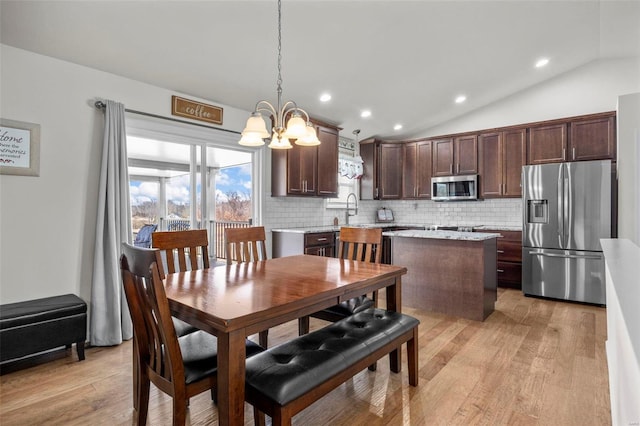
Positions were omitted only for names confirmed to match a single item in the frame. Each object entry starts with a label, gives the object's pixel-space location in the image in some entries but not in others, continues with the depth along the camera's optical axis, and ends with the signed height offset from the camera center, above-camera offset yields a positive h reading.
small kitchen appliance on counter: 6.65 +0.01
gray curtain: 2.94 -0.20
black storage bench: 2.35 -0.81
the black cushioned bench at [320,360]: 1.42 -0.70
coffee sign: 3.54 +1.14
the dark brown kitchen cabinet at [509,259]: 4.86 -0.62
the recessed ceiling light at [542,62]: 4.51 +2.06
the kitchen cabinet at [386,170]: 6.33 +0.84
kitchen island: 3.55 -0.60
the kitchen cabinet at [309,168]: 4.52 +0.65
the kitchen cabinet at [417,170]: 6.08 +0.82
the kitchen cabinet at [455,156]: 5.61 +1.02
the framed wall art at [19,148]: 2.56 +0.50
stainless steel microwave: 5.54 +0.47
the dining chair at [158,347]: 1.38 -0.63
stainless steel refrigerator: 4.11 -0.15
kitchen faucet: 6.02 +0.14
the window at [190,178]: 3.43 +0.42
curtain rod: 2.98 +0.98
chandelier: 2.14 +0.53
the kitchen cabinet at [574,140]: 4.56 +1.07
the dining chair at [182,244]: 2.31 -0.20
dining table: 1.35 -0.39
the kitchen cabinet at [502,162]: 5.19 +0.84
